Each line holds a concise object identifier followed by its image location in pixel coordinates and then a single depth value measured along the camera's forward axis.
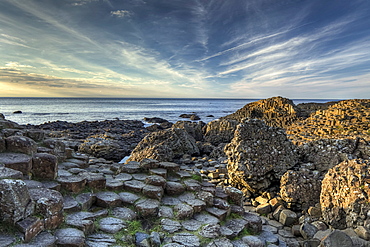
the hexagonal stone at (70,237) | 2.93
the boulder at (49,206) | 3.12
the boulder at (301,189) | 5.88
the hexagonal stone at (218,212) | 4.49
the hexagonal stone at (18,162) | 3.93
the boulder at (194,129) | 18.14
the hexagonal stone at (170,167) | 6.13
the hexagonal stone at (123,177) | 5.41
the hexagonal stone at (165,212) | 4.27
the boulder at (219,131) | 17.23
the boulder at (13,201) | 2.75
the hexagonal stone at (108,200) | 4.28
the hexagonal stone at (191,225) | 3.97
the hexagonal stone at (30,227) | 2.75
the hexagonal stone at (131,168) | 5.91
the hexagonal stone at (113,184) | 4.86
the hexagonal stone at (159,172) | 5.68
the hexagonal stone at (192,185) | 5.37
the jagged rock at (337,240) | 3.59
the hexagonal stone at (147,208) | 4.24
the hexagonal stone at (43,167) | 4.23
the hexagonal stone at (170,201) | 4.73
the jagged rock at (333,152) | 6.82
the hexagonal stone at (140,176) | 5.51
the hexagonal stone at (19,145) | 4.45
